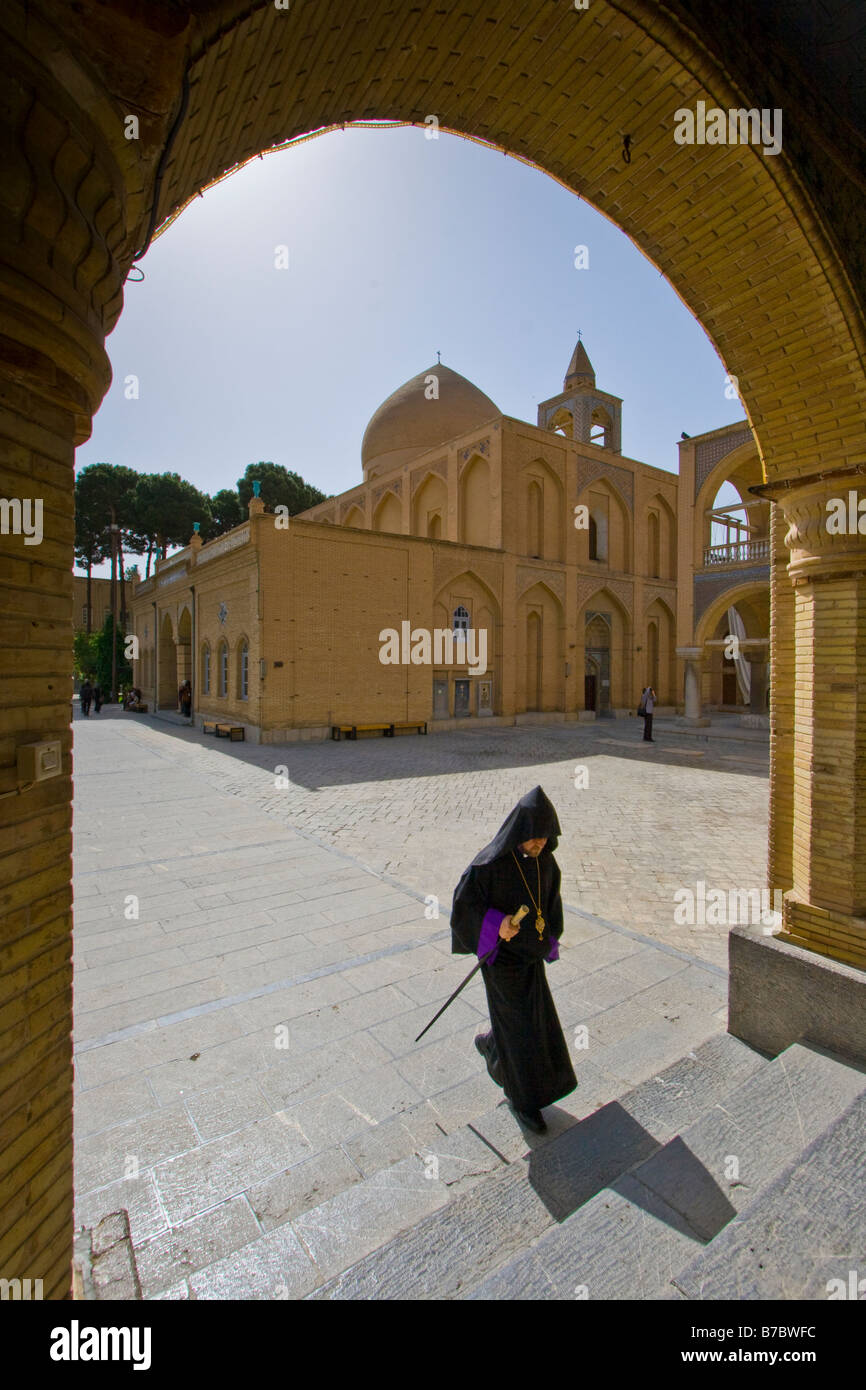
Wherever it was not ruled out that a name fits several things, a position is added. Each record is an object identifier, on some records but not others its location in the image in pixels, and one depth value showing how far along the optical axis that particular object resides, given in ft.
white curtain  81.88
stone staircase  5.97
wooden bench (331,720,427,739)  58.23
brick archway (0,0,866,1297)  4.69
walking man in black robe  9.06
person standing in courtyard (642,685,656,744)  56.59
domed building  57.11
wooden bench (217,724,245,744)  57.77
